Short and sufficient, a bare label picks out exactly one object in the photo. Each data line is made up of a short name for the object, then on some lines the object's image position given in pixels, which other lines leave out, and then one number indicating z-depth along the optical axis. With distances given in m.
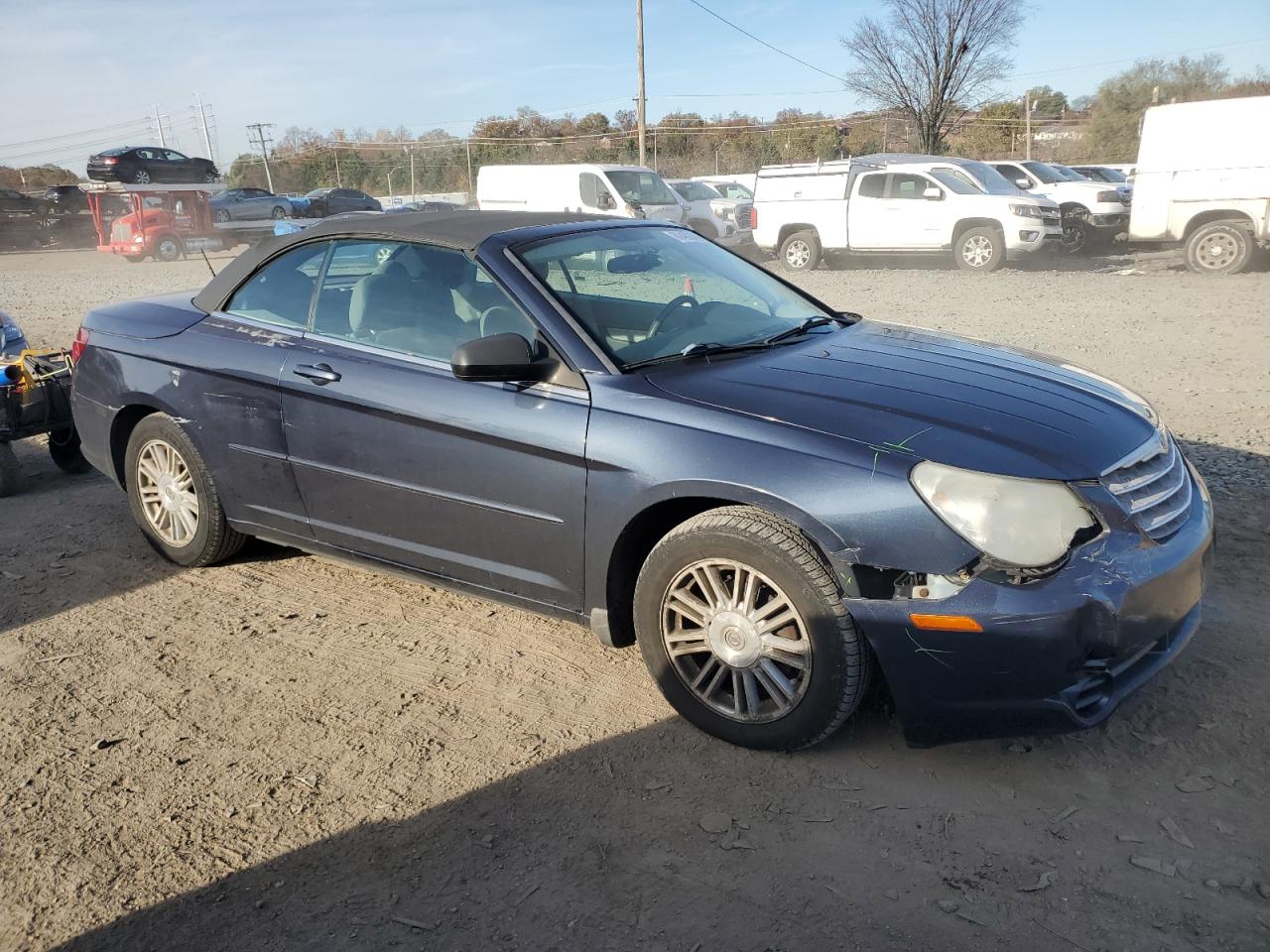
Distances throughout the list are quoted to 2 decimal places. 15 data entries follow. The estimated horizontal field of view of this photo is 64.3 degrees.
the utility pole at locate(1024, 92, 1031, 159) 46.38
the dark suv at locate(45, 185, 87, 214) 34.83
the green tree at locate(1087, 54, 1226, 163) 47.25
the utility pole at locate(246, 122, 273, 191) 68.40
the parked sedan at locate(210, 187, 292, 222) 36.03
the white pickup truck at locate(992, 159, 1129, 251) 19.94
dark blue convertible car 2.83
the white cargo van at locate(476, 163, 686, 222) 19.47
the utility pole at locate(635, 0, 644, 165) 32.28
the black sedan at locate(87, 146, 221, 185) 29.91
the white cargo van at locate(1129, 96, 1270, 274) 14.76
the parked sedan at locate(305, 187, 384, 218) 36.97
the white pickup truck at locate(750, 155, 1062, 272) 17.25
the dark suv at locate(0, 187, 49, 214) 33.34
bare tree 36.38
